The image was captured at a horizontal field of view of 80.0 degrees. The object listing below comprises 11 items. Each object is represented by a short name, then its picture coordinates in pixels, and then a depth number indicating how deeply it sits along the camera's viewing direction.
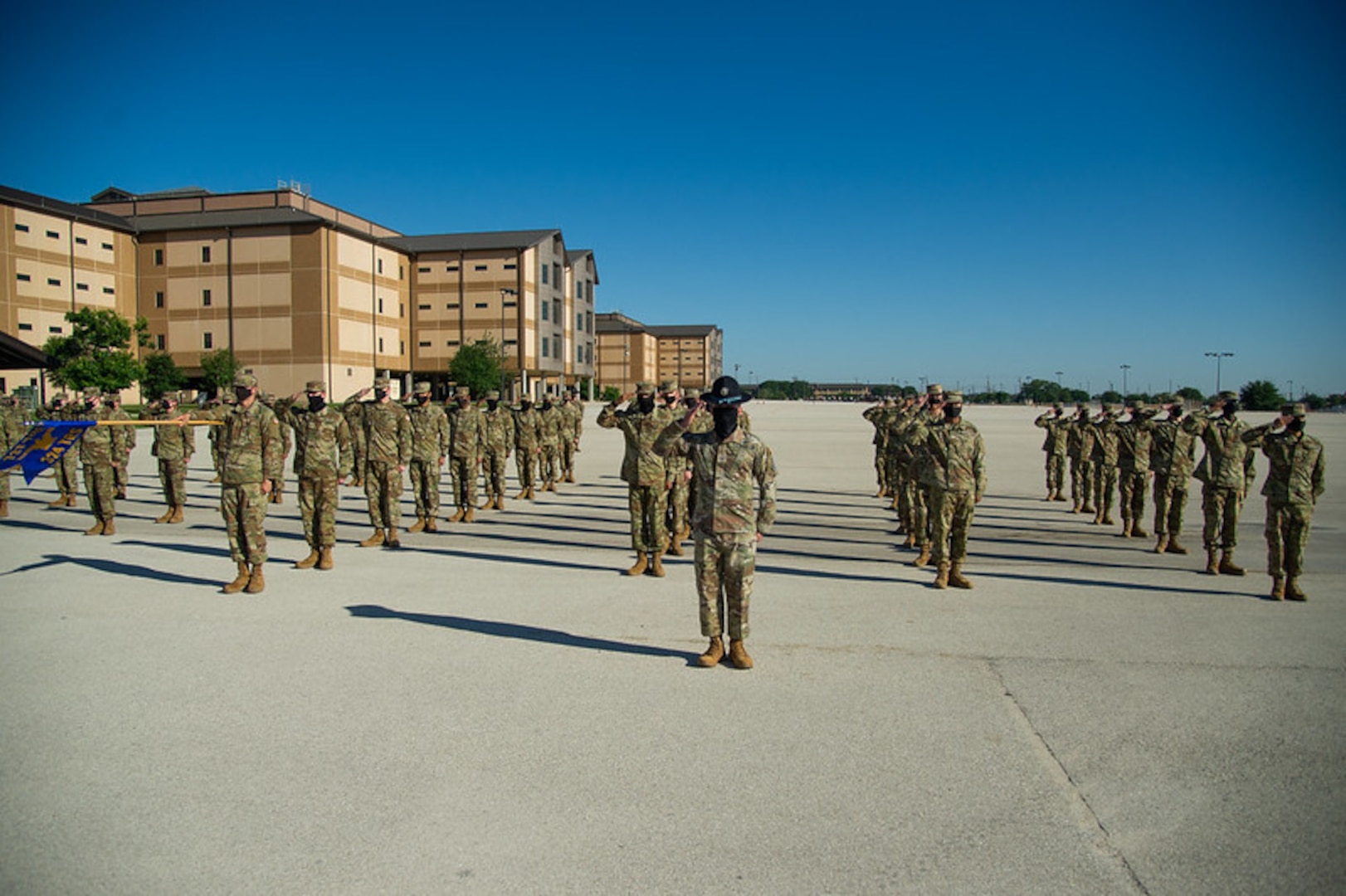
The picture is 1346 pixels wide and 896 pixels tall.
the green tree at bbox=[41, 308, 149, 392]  39.91
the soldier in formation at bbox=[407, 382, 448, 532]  11.92
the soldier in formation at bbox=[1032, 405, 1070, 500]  16.47
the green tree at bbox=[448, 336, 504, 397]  55.72
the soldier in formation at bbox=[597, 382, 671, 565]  9.25
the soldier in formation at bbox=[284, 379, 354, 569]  9.12
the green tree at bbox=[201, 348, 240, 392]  49.09
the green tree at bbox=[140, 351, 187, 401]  49.28
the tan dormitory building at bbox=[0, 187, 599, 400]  48.69
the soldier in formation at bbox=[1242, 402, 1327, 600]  8.20
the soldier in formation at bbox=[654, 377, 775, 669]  5.88
